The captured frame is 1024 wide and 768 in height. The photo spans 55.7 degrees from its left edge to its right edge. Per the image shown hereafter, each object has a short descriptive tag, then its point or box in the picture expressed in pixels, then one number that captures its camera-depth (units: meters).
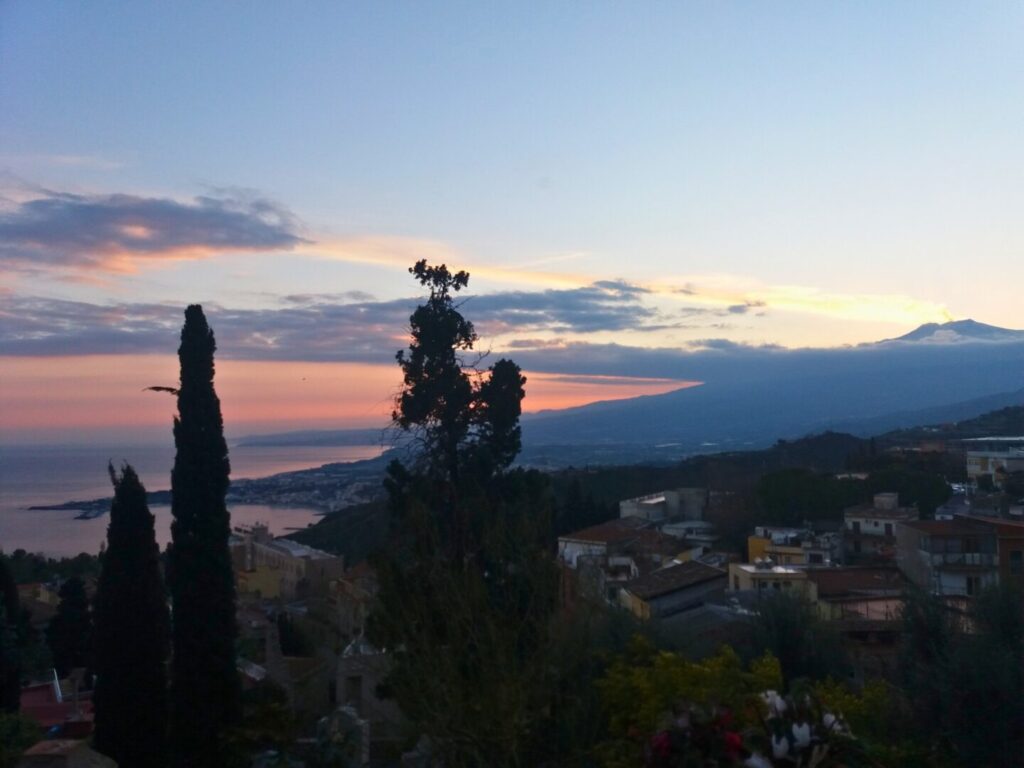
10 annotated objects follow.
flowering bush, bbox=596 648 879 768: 2.98
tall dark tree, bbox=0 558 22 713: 11.30
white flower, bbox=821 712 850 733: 3.09
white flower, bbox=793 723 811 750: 2.99
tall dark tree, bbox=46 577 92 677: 20.70
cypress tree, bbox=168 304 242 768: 10.30
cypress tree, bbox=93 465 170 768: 10.59
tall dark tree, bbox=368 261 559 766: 5.95
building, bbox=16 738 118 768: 7.31
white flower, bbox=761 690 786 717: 3.10
